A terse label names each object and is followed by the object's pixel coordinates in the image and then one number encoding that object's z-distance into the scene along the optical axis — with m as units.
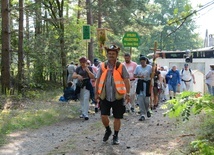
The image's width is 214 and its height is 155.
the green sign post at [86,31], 12.77
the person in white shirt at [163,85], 15.27
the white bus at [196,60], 20.47
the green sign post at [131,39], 13.35
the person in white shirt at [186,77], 16.22
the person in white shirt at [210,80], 15.45
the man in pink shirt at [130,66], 10.85
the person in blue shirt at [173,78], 15.45
